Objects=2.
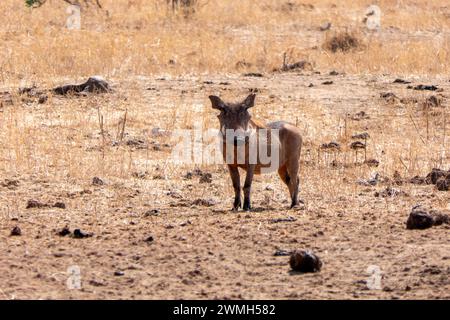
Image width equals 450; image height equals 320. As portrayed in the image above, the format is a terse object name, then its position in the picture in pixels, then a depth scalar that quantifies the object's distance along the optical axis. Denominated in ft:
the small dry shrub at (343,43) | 59.00
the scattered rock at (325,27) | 68.18
